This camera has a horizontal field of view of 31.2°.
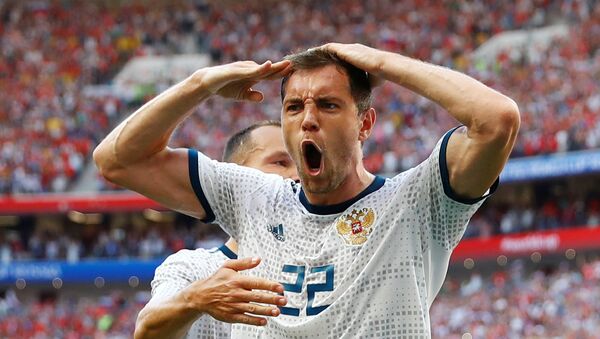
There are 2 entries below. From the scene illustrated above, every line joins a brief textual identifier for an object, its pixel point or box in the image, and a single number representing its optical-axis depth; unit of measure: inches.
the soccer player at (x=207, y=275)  130.9
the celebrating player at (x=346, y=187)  137.1
